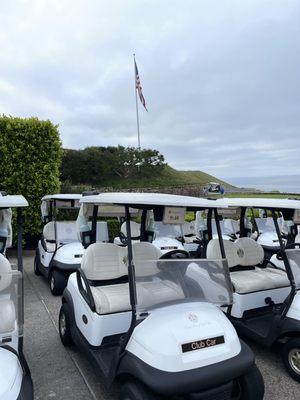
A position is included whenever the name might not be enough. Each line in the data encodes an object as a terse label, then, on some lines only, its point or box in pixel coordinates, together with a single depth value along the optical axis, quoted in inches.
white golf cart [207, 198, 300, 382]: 113.2
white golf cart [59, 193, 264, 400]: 78.3
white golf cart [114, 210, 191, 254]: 167.3
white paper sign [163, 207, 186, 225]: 98.4
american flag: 732.7
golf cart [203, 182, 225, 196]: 837.2
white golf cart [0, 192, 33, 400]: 72.3
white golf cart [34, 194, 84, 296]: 200.1
